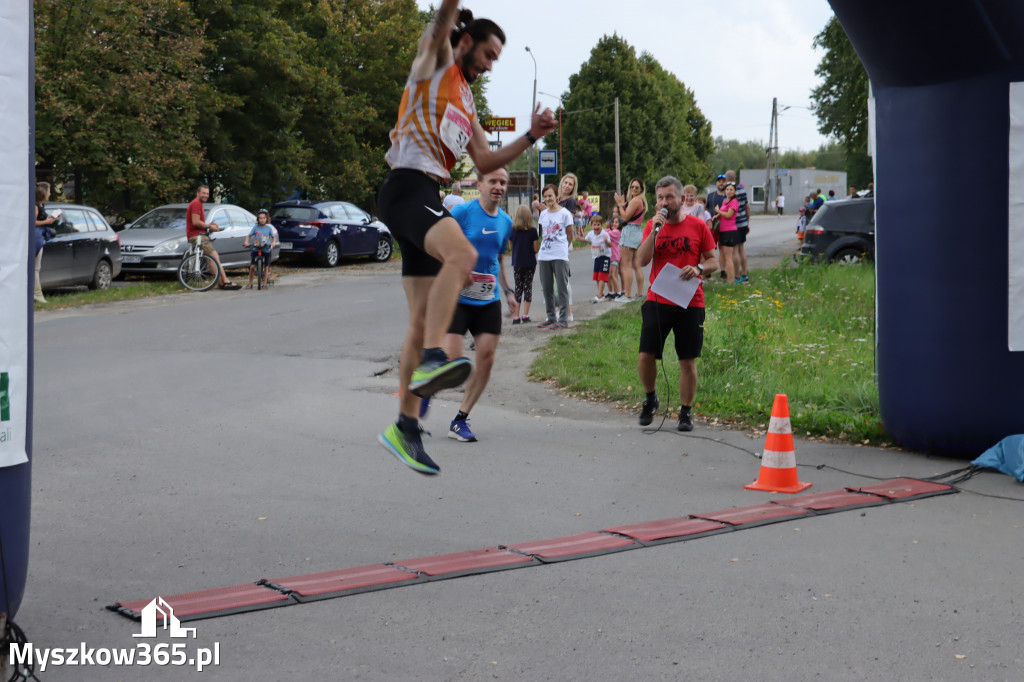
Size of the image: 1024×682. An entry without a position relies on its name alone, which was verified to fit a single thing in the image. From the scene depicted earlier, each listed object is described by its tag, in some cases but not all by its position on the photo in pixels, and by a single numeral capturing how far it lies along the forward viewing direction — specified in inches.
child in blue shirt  833.5
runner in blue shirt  337.4
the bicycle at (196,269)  831.1
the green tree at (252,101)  1185.4
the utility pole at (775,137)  3206.2
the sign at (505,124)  1497.8
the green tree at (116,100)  901.8
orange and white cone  288.4
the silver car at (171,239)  869.8
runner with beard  189.3
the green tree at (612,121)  2652.6
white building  4057.6
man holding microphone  364.5
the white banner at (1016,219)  302.2
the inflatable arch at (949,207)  302.7
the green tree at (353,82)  1360.7
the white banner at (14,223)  161.9
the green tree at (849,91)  783.7
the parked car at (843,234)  821.9
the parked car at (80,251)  733.3
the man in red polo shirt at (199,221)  798.5
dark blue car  1059.9
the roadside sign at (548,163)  1286.9
